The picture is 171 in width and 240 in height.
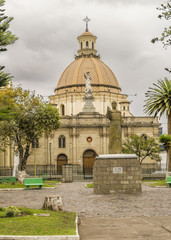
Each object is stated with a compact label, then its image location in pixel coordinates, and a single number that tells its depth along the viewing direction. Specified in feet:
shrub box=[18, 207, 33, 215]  35.12
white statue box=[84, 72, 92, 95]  193.19
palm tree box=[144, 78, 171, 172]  116.57
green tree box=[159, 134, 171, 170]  99.09
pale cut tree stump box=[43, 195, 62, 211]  37.63
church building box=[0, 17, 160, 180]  177.78
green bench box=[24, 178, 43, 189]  76.54
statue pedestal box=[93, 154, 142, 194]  59.82
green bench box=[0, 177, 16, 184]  98.29
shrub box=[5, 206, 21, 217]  32.60
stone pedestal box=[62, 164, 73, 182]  111.04
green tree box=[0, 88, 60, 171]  93.61
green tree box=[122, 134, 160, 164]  133.18
